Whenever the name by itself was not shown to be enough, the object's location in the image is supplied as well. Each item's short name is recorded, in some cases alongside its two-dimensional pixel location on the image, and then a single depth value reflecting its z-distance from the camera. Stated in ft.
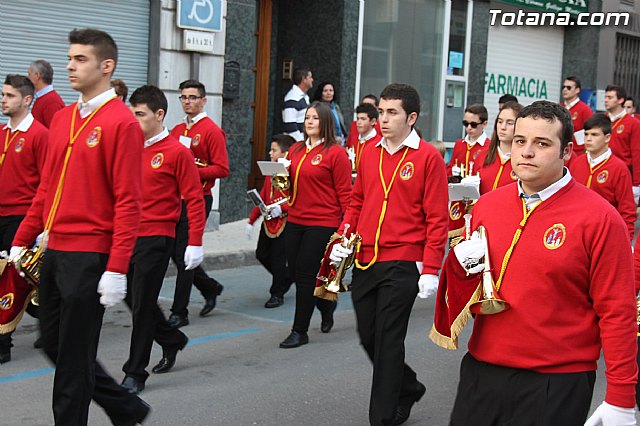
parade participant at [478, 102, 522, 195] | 24.03
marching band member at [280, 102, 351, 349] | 25.38
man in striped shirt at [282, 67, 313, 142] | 43.24
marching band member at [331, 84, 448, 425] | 17.35
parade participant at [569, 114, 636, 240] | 25.22
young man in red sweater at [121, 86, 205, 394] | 20.30
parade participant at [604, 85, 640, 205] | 42.68
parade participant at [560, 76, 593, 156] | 47.44
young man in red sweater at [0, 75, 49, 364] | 23.35
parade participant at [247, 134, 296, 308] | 29.17
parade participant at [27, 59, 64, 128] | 29.48
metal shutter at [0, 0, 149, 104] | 35.22
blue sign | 39.34
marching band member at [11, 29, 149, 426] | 14.53
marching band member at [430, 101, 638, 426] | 11.01
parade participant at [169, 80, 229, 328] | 28.07
